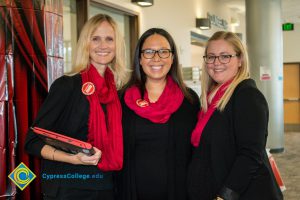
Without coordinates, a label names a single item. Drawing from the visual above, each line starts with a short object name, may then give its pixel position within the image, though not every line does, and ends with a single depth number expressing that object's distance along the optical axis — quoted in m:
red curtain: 1.88
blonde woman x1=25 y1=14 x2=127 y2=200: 1.73
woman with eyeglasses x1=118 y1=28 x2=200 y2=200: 2.02
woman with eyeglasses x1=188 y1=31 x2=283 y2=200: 1.73
